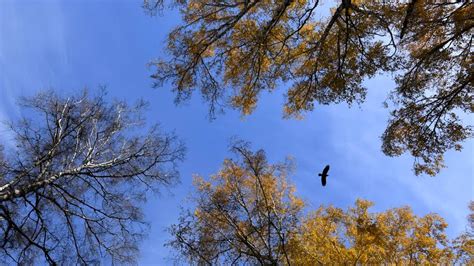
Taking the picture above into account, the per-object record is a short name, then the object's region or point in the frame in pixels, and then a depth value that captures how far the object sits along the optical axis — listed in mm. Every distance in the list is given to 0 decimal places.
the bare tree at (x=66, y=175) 8320
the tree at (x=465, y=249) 12225
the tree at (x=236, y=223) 8883
